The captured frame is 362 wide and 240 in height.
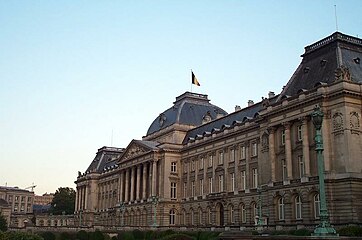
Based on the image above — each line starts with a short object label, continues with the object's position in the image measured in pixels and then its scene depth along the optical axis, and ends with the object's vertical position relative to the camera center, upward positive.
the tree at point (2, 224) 93.45 -0.12
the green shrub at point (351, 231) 41.75 -0.30
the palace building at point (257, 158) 53.06 +10.05
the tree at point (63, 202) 164.59 +7.62
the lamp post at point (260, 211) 53.43 +1.88
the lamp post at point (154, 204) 83.50 +3.72
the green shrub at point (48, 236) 65.72 -1.64
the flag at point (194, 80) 93.01 +28.12
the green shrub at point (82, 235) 67.41 -1.51
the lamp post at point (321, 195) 24.73 +1.72
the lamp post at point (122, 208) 101.00 +3.56
